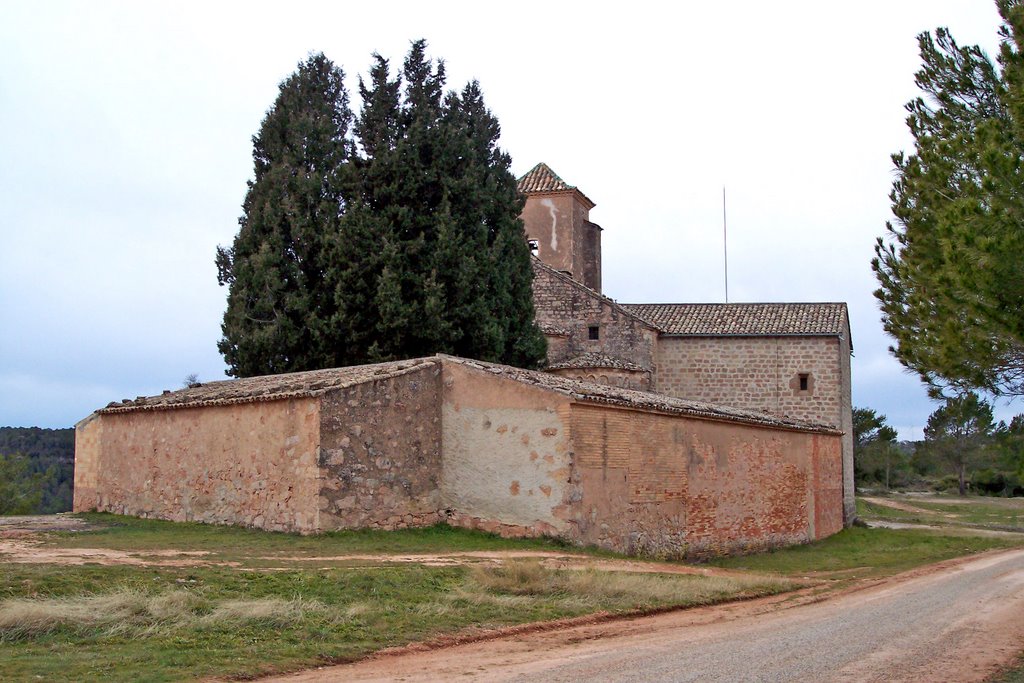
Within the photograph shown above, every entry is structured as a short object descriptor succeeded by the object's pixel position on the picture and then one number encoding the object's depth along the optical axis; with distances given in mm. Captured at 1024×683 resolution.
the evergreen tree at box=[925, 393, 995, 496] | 56947
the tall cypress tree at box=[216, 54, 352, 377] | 26266
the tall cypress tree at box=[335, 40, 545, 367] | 25656
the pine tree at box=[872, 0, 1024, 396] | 10422
